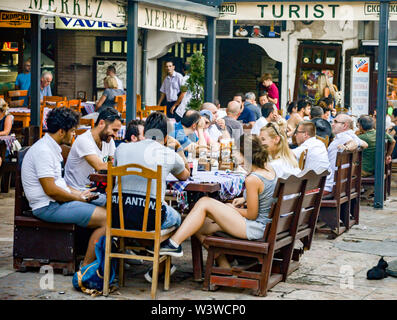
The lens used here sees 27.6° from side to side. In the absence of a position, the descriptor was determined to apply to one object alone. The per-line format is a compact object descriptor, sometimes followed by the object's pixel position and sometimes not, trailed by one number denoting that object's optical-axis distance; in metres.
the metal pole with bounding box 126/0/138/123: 9.77
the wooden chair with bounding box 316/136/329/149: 9.83
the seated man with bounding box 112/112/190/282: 6.29
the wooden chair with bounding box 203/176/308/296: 6.32
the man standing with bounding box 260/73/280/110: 16.95
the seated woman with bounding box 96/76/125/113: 14.57
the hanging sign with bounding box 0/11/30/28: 18.45
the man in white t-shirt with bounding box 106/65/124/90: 15.97
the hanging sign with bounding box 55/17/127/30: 17.23
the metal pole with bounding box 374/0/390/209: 11.13
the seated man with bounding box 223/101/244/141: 11.68
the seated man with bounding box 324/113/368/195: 9.37
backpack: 6.31
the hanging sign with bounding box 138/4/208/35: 10.17
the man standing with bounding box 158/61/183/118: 16.95
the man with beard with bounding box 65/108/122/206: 7.40
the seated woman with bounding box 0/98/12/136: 11.26
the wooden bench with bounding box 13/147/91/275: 6.84
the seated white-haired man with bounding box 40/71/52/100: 14.52
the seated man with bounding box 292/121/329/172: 8.83
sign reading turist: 11.56
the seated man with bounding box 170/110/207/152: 9.21
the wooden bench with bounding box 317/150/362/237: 9.12
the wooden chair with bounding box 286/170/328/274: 7.03
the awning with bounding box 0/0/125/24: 8.41
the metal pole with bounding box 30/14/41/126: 10.87
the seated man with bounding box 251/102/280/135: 11.95
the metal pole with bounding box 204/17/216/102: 12.51
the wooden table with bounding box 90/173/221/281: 6.79
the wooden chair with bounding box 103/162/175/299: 6.13
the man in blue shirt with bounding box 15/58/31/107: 16.12
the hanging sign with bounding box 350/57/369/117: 19.39
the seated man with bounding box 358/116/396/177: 11.72
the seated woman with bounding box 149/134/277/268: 6.42
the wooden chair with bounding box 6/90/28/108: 13.80
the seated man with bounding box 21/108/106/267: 6.70
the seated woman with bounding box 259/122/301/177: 7.29
